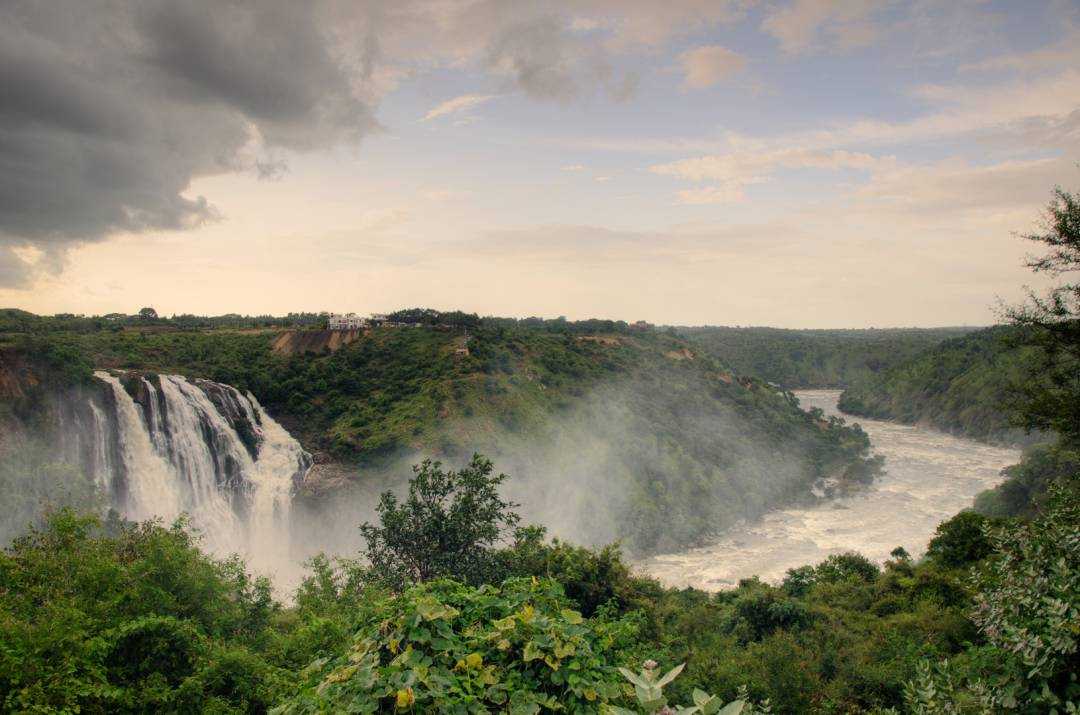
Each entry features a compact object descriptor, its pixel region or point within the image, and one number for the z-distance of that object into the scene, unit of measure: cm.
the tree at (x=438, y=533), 1920
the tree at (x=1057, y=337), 1512
